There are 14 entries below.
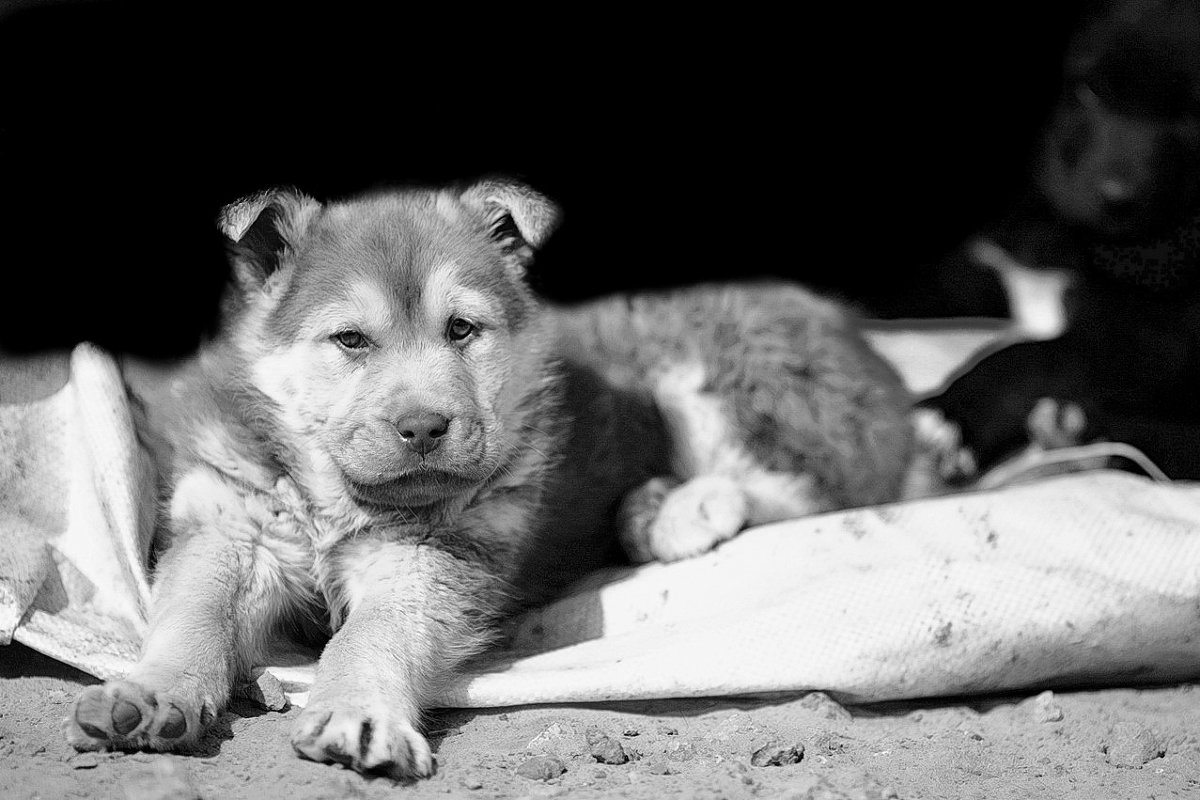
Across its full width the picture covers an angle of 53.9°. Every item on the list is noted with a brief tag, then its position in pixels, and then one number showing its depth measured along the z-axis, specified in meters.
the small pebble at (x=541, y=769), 2.46
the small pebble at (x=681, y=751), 2.64
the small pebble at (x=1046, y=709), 2.98
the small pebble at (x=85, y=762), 2.34
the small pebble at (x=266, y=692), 2.75
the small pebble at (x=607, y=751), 2.59
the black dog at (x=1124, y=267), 4.66
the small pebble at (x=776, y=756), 2.59
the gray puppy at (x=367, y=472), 2.57
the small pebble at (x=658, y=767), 2.54
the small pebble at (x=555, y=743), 2.63
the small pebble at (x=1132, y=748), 2.74
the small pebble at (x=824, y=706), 2.91
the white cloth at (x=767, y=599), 2.91
